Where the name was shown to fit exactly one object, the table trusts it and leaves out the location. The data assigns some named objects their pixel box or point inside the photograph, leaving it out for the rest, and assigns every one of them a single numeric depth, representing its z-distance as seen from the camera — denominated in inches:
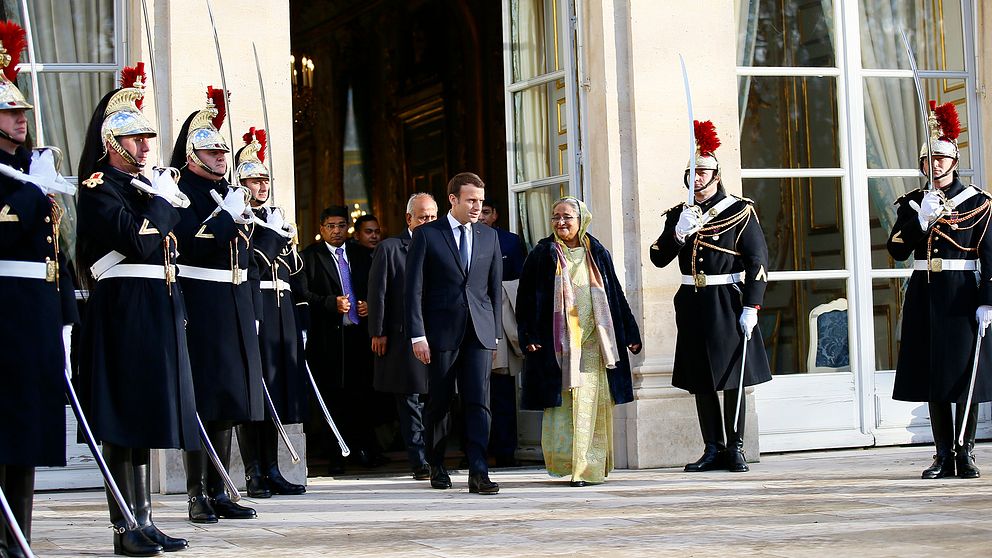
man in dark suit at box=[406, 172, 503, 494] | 549.0
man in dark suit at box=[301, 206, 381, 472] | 706.2
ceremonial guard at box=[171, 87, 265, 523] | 464.1
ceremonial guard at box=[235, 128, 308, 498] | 552.7
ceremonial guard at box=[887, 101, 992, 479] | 557.3
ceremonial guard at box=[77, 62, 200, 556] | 394.3
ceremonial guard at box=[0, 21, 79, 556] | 359.3
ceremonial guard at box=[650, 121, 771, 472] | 608.4
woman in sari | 581.0
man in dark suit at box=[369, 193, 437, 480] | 651.5
